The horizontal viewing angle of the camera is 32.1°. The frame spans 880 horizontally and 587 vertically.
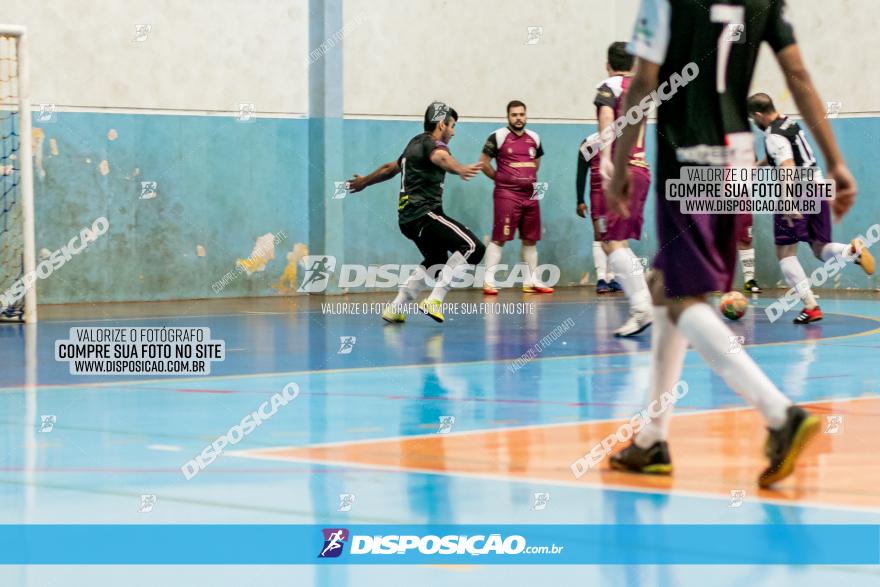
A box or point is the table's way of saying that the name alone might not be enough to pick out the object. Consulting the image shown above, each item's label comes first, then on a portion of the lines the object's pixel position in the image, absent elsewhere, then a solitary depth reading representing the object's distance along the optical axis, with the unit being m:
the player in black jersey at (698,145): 5.65
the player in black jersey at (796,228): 13.96
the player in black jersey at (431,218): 14.07
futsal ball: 14.07
